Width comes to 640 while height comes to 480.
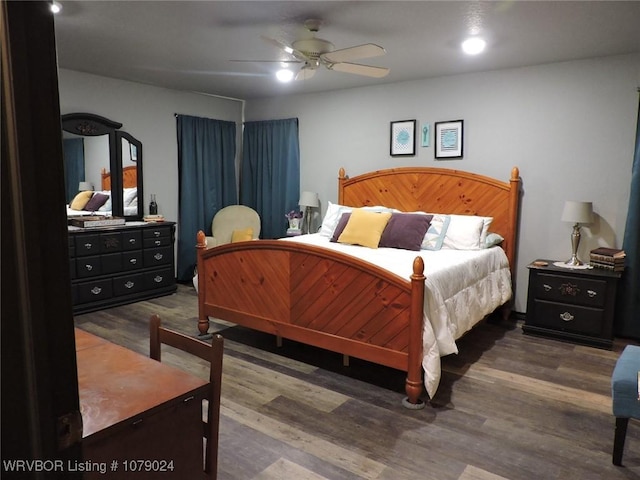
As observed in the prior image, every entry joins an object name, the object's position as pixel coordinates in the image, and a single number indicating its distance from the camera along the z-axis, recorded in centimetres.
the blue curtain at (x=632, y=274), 364
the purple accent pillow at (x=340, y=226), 428
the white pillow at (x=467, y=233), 398
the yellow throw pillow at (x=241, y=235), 573
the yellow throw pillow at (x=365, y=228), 401
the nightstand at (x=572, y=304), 359
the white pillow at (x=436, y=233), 403
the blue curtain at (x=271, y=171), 570
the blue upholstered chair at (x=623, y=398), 203
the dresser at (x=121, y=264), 440
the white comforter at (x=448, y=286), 269
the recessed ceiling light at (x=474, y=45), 332
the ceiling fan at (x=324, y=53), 285
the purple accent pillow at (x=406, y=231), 396
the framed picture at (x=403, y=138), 478
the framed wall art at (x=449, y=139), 450
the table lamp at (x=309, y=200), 538
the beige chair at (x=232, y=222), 580
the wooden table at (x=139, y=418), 108
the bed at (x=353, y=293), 269
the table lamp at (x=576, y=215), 369
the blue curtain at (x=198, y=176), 562
